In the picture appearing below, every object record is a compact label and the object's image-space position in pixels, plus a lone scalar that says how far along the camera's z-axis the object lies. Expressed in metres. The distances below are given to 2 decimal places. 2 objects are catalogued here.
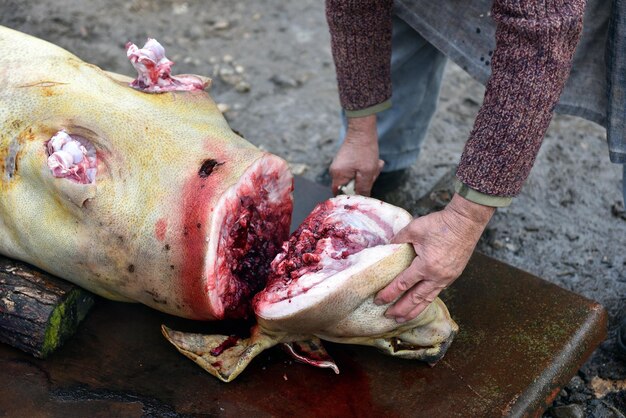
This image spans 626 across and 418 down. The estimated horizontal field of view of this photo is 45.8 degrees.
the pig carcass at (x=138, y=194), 2.19
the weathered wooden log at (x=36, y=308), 2.35
